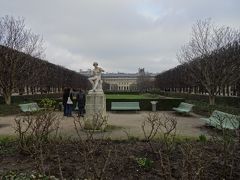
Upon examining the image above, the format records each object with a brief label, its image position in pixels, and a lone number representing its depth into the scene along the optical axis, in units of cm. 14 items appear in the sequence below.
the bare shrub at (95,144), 588
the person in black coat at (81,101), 1790
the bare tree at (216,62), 2320
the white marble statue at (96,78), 1291
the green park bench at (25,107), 1775
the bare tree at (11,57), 2342
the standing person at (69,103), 1770
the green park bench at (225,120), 955
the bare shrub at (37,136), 708
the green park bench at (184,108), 1869
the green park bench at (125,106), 2116
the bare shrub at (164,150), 587
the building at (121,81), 14316
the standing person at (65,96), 1770
